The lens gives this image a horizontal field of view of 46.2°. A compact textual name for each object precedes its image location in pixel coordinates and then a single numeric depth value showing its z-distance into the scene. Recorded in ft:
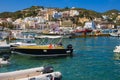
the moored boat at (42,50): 60.35
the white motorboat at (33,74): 32.67
